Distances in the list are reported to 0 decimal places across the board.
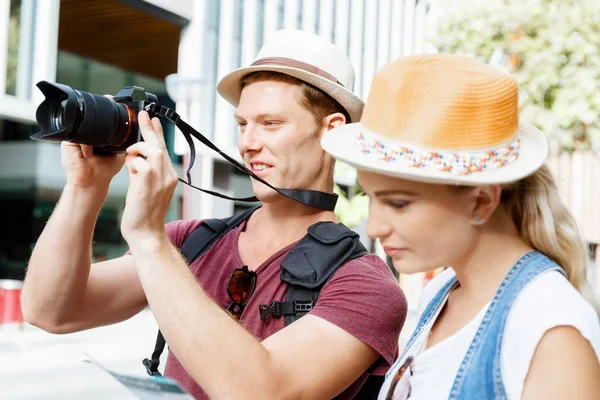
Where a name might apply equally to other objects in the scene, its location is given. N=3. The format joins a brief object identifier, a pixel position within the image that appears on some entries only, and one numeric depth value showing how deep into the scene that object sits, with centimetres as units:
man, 155
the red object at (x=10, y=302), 1176
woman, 135
